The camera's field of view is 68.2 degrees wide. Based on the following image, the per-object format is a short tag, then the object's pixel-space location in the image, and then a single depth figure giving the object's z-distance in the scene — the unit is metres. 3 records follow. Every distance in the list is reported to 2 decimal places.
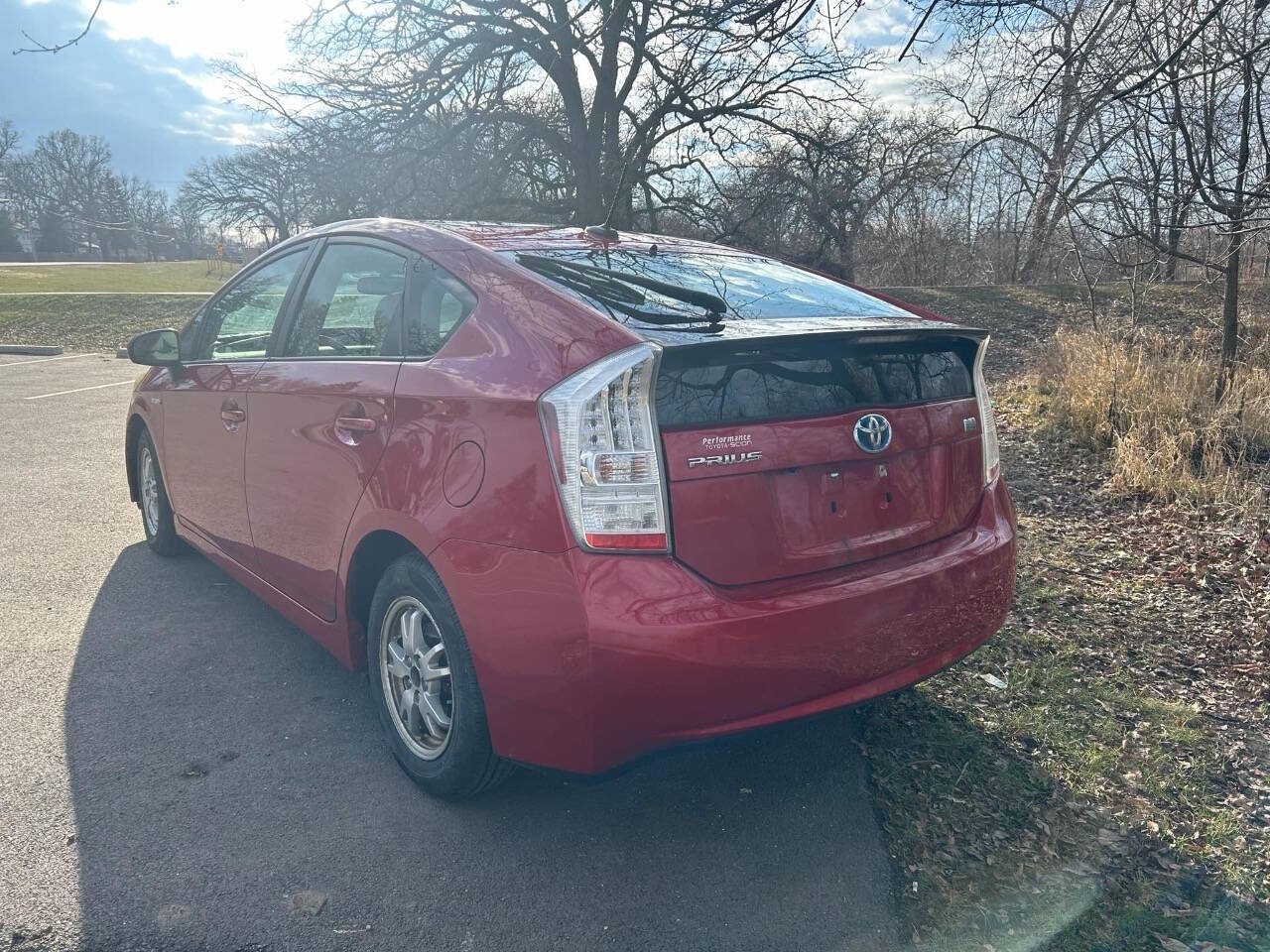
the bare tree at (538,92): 15.08
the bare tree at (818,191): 16.16
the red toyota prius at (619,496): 2.29
